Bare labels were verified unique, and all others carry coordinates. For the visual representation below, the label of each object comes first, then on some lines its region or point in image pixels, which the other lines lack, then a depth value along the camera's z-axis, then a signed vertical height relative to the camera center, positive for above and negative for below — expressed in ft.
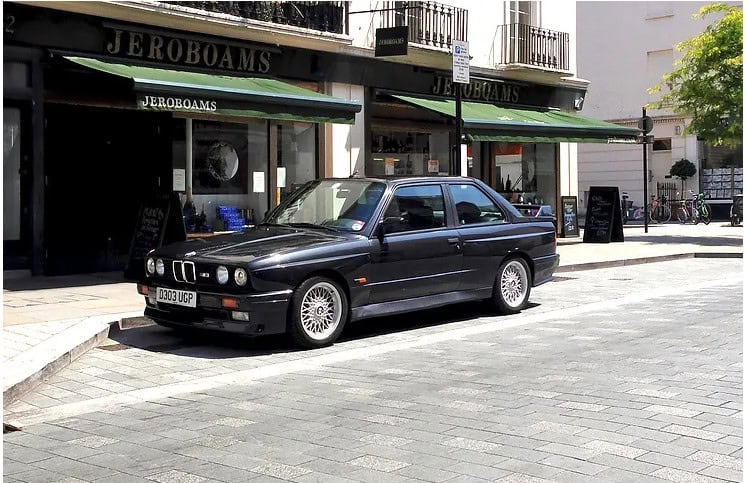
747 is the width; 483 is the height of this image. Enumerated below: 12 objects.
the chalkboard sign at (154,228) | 37.32 -0.62
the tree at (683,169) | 115.85 +5.21
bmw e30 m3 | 25.63 -1.58
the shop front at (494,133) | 58.44 +5.47
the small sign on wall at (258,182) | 51.57 +1.80
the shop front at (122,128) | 41.04 +4.46
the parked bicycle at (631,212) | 112.68 -0.37
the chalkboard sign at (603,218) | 69.21 -0.68
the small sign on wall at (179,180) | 47.50 +1.80
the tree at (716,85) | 67.82 +9.68
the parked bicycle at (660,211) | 111.45 -0.26
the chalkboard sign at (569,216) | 74.23 -0.53
